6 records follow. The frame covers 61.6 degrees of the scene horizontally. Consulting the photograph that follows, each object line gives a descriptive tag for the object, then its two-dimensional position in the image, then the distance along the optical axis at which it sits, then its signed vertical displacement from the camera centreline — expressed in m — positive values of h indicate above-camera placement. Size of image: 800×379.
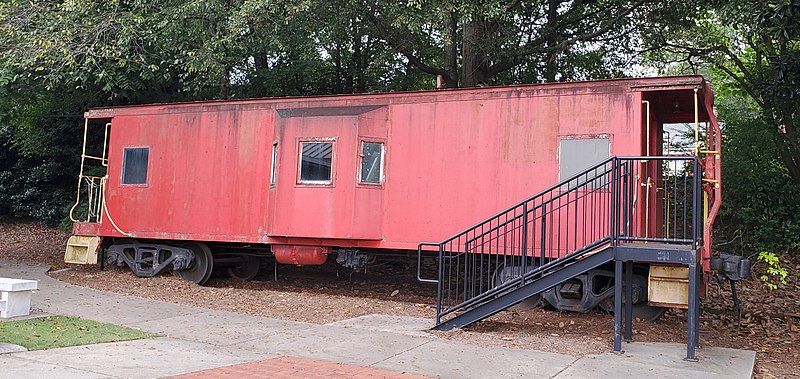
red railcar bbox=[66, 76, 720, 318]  8.84 +0.98
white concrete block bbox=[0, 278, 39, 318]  7.83 -0.97
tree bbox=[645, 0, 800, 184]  8.03 +3.38
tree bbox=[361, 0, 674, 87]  13.78 +4.29
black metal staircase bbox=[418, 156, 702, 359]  6.99 +0.00
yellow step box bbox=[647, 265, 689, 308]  7.27 -0.46
